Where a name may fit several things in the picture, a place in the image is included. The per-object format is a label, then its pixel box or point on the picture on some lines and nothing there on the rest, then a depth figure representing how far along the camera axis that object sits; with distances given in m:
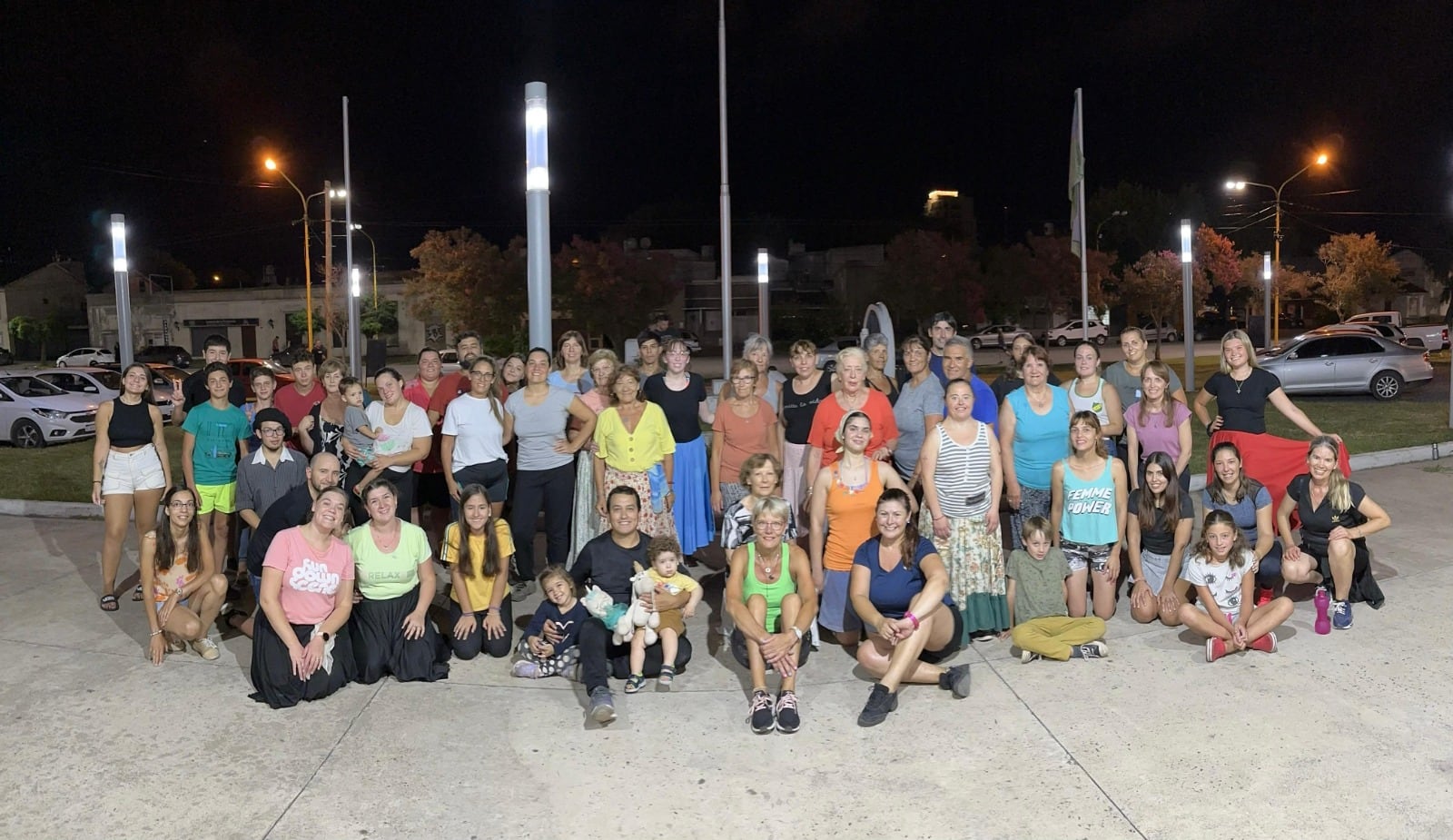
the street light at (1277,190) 33.38
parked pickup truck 31.67
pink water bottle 6.01
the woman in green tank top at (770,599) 5.08
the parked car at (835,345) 36.53
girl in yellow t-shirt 5.82
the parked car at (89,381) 18.34
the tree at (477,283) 44.84
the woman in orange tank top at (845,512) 5.77
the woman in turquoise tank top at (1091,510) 6.13
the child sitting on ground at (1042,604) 5.71
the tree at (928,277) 49.19
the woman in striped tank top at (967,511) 5.95
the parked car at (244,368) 23.21
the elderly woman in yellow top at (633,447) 6.65
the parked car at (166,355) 46.53
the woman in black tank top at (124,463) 6.86
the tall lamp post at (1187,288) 18.41
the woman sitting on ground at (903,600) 5.16
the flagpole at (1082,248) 18.26
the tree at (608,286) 44.41
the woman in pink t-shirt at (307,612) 5.19
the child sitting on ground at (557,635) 5.52
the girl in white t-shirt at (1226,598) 5.64
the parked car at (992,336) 49.34
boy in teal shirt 6.97
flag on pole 19.11
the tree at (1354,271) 58.22
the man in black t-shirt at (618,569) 5.48
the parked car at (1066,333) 50.25
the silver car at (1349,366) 19.59
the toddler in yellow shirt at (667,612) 5.42
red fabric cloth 7.07
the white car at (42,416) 16.69
